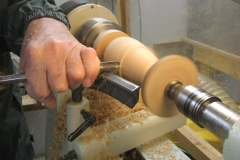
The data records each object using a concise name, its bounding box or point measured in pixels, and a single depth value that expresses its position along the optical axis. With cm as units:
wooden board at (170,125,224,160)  79
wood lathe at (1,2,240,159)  42
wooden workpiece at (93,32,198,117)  51
